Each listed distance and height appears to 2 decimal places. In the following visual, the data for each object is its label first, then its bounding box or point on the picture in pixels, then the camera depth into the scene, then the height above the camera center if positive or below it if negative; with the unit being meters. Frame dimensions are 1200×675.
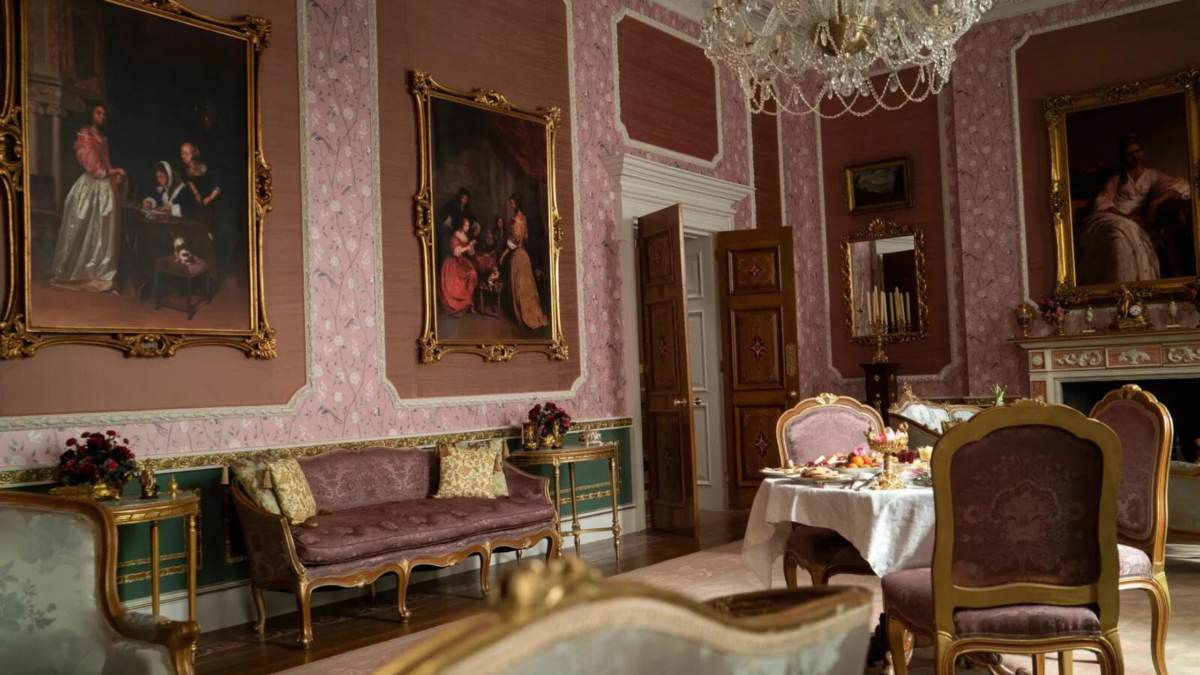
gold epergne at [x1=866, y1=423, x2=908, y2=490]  3.23 -0.30
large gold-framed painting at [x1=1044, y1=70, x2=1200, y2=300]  7.69 +1.42
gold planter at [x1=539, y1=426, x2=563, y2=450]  6.34 -0.40
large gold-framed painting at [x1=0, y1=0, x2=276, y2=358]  4.27 +1.05
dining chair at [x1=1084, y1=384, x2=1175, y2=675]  3.04 -0.48
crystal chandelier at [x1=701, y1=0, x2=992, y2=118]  4.58 +1.80
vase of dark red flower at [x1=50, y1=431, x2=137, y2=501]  4.12 -0.30
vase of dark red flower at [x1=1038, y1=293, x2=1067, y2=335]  8.09 +0.40
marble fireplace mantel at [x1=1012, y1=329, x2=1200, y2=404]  7.45 +0.00
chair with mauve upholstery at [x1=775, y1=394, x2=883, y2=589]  4.34 -0.26
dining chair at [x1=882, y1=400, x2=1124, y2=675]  2.53 -0.47
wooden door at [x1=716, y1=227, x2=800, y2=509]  8.01 +0.22
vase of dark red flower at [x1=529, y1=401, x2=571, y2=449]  6.34 -0.28
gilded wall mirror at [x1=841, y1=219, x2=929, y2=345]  9.02 +0.86
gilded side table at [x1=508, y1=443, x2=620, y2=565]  6.05 -0.50
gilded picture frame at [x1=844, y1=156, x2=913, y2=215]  9.14 +1.74
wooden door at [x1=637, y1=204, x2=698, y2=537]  6.95 +0.01
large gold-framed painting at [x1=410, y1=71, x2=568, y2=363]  6.00 +1.04
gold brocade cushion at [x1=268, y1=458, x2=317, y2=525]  4.65 -0.49
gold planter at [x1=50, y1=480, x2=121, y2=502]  4.09 -0.39
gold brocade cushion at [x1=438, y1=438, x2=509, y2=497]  5.70 -0.39
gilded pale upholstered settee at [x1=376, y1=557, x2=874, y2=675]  0.63 -0.18
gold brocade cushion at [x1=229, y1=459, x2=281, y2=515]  4.59 -0.44
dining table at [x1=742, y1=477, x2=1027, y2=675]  3.10 -0.50
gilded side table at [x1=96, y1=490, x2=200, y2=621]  3.99 -0.50
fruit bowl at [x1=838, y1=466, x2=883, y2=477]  3.47 -0.37
